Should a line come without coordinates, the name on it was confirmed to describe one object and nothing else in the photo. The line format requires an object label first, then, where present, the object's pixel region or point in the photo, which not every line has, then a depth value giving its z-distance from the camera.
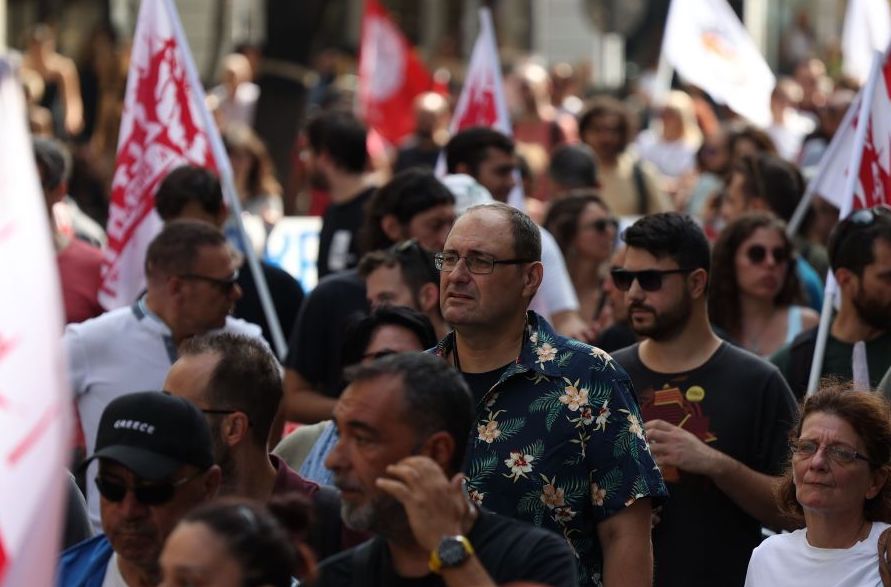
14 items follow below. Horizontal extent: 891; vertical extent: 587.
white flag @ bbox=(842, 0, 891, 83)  25.83
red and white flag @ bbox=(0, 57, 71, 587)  6.77
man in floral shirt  10.36
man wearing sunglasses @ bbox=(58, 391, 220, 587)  9.23
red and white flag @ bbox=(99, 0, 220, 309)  17.70
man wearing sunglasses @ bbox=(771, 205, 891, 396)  13.96
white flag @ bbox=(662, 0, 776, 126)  23.41
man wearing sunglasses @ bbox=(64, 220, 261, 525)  13.61
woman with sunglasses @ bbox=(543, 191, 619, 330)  19.08
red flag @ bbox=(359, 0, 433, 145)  34.16
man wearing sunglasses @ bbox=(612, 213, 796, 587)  12.23
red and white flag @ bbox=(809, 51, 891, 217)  15.80
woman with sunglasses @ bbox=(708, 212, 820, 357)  16.59
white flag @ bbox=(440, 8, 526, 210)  22.94
